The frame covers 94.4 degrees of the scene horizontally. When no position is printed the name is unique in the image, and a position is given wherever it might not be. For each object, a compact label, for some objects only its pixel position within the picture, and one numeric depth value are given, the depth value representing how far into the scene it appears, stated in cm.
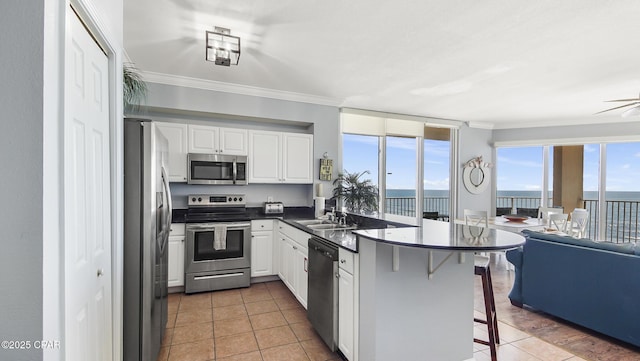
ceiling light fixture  249
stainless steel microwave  382
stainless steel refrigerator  179
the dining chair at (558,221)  448
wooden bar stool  217
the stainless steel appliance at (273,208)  434
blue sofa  248
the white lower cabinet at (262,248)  395
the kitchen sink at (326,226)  338
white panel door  110
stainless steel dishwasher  227
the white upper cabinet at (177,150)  373
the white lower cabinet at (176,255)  357
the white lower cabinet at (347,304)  206
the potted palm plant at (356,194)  441
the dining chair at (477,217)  457
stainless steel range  359
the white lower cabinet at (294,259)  304
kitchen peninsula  192
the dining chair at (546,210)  526
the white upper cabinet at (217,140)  384
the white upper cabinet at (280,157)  416
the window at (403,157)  516
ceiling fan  348
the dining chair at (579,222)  462
